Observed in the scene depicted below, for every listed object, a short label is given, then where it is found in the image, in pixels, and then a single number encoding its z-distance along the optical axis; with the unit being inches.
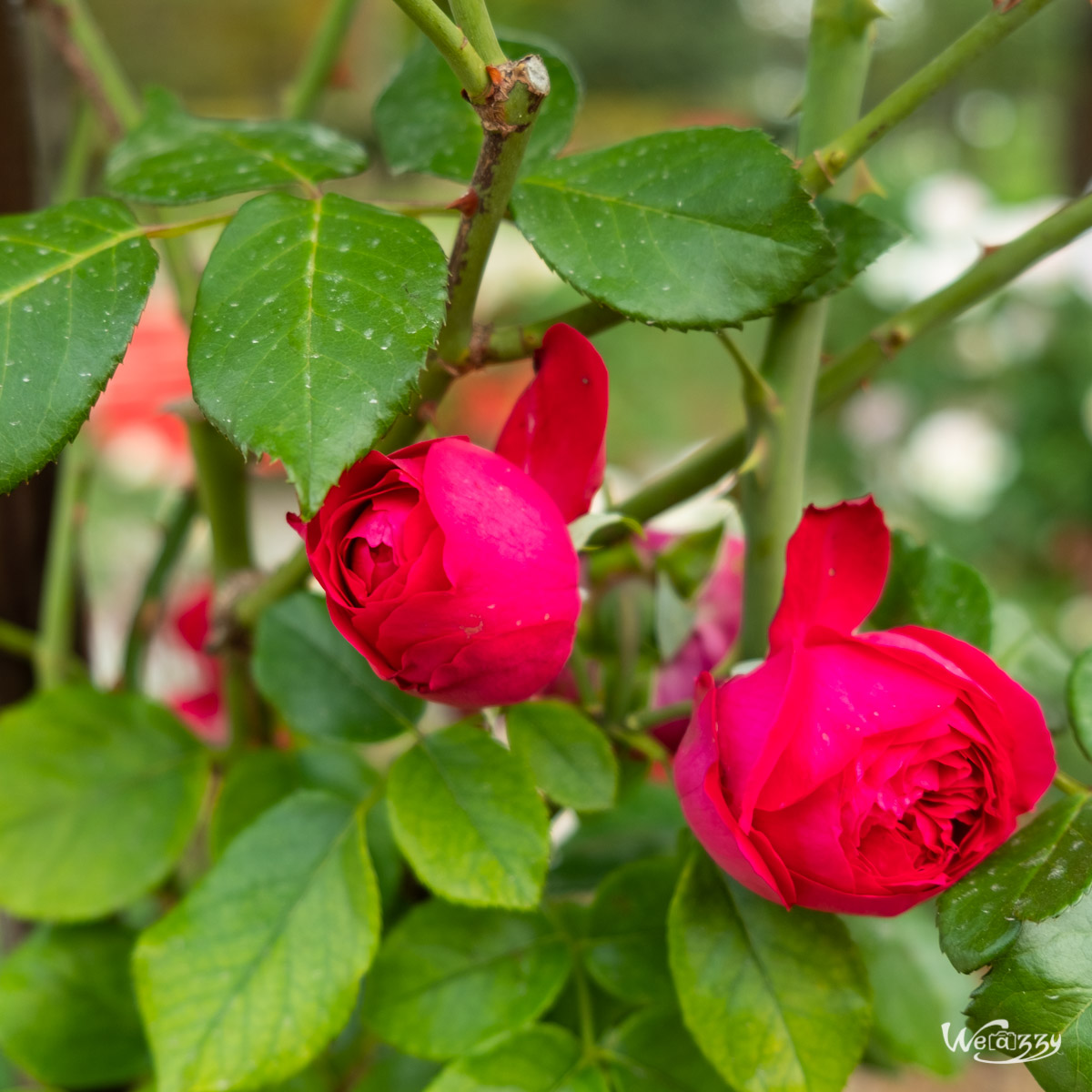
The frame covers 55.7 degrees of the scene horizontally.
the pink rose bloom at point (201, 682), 19.6
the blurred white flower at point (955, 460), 59.1
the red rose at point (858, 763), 8.0
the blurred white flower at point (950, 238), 53.4
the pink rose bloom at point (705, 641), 13.6
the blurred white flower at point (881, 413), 64.6
